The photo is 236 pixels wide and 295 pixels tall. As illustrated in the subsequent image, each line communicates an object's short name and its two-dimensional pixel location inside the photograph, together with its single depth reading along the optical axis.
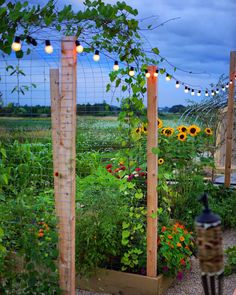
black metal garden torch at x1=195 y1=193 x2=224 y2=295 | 1.25
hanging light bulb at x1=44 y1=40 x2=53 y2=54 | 2.49
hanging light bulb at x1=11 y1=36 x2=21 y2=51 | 2.33
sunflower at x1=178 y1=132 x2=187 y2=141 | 4.94
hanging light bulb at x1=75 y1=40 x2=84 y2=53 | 2.55
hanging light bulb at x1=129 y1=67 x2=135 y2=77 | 3.21
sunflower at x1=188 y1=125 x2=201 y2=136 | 5.09
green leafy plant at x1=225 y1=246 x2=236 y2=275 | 3.82
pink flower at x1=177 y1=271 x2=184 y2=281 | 3.58
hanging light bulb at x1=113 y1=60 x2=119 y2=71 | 3.13
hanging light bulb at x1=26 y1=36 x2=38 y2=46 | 2.53
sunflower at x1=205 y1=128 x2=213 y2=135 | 5.39
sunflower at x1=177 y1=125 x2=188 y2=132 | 5.07
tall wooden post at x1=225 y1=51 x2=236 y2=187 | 6.07
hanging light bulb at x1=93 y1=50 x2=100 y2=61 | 2.91
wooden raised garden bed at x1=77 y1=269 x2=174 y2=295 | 3.30
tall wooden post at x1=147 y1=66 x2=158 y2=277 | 3.27
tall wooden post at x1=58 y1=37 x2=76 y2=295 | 2.56
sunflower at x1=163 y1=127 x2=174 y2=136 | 4.89
